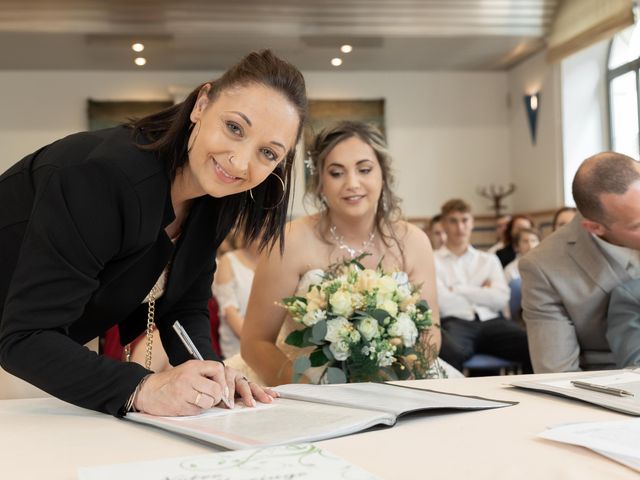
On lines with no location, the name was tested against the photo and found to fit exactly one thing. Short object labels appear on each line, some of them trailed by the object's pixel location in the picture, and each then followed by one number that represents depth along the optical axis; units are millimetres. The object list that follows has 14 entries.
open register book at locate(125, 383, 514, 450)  1139
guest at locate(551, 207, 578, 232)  6188
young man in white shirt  5418
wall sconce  11156
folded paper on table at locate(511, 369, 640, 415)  1376
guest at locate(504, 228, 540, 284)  6964
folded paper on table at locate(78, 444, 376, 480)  938
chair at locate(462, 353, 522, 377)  5316
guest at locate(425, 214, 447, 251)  7688
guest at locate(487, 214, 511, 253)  8682
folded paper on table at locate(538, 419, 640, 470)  1049
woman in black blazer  1394
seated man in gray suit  2627
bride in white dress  2955
